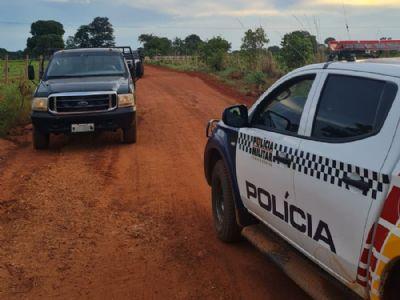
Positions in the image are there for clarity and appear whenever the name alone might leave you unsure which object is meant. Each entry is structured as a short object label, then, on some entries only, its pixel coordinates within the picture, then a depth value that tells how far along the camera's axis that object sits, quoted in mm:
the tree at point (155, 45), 72225
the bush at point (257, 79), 20208
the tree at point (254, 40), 27859
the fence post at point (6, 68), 21725
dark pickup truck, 10000
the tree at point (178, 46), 80512
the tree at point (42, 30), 79250
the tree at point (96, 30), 54300
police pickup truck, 2705
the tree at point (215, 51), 33500
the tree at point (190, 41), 78562
